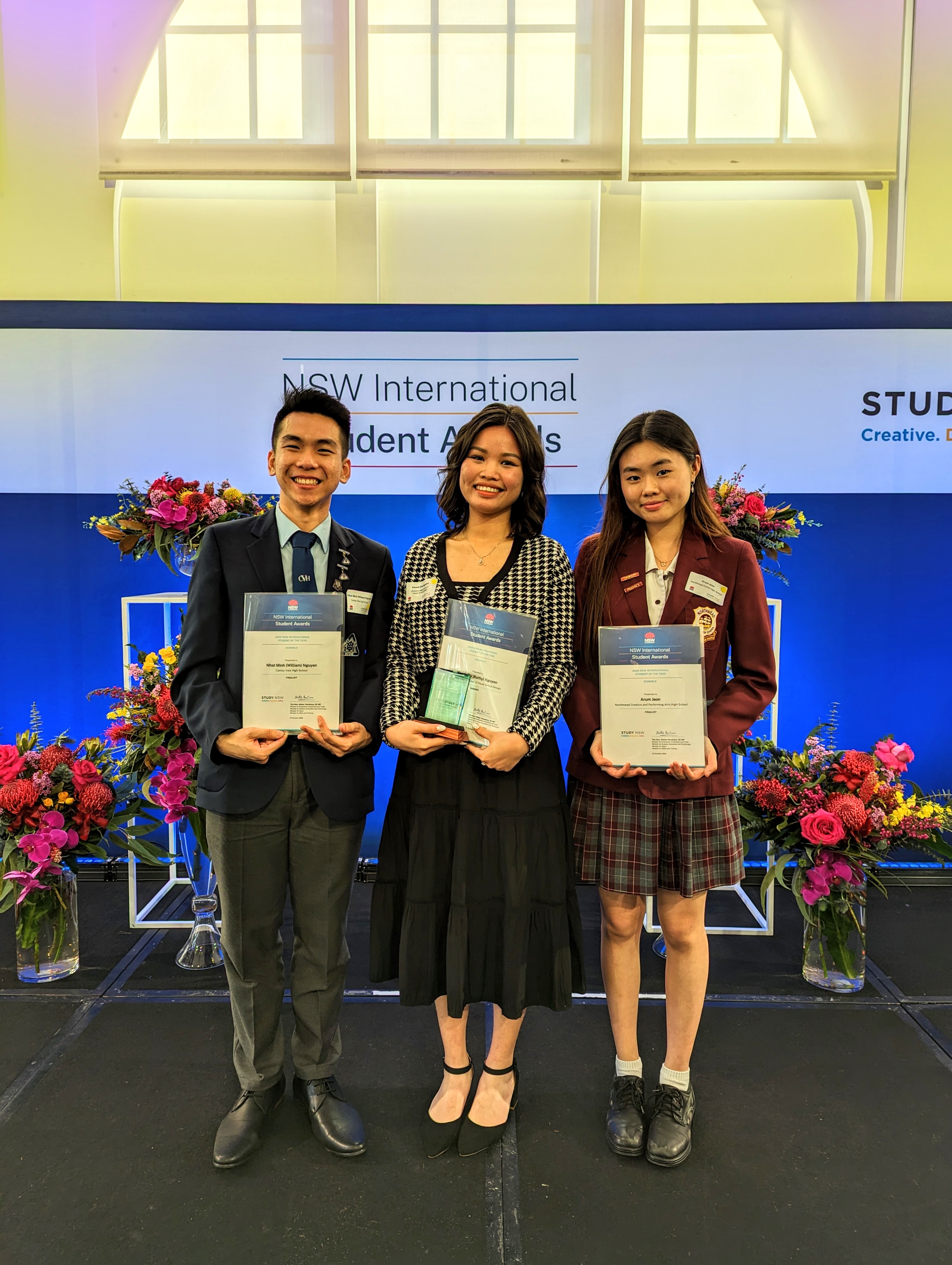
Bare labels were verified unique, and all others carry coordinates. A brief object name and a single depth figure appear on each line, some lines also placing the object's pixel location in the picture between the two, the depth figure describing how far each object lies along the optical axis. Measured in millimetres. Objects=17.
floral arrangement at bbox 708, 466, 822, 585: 2789
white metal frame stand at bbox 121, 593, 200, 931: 2969
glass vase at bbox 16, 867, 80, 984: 2611
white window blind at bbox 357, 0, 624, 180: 3357
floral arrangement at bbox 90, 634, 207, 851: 2613
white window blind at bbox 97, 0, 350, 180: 3393
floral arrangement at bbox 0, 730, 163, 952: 2521
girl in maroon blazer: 1735
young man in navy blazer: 1701
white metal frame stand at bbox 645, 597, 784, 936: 2959
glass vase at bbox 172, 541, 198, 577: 2782
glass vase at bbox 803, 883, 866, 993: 2600
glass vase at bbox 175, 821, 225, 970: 2754
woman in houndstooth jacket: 1670
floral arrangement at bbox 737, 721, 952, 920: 2539
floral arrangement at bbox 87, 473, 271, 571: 2688
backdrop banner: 3400
